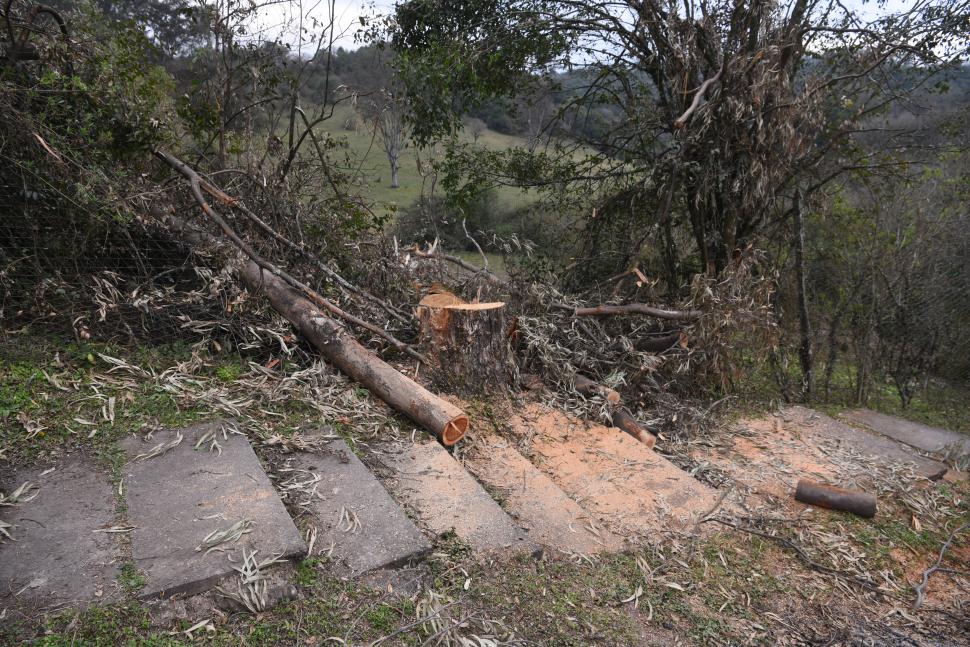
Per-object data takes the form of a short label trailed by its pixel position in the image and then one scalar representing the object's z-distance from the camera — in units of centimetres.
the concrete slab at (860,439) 431
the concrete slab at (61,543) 195
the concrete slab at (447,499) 262
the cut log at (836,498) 351
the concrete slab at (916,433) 468
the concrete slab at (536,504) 282
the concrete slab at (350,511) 236
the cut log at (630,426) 425
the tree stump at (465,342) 400
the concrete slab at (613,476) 314
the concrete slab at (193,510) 209
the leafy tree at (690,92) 502
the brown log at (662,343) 500
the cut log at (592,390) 436
